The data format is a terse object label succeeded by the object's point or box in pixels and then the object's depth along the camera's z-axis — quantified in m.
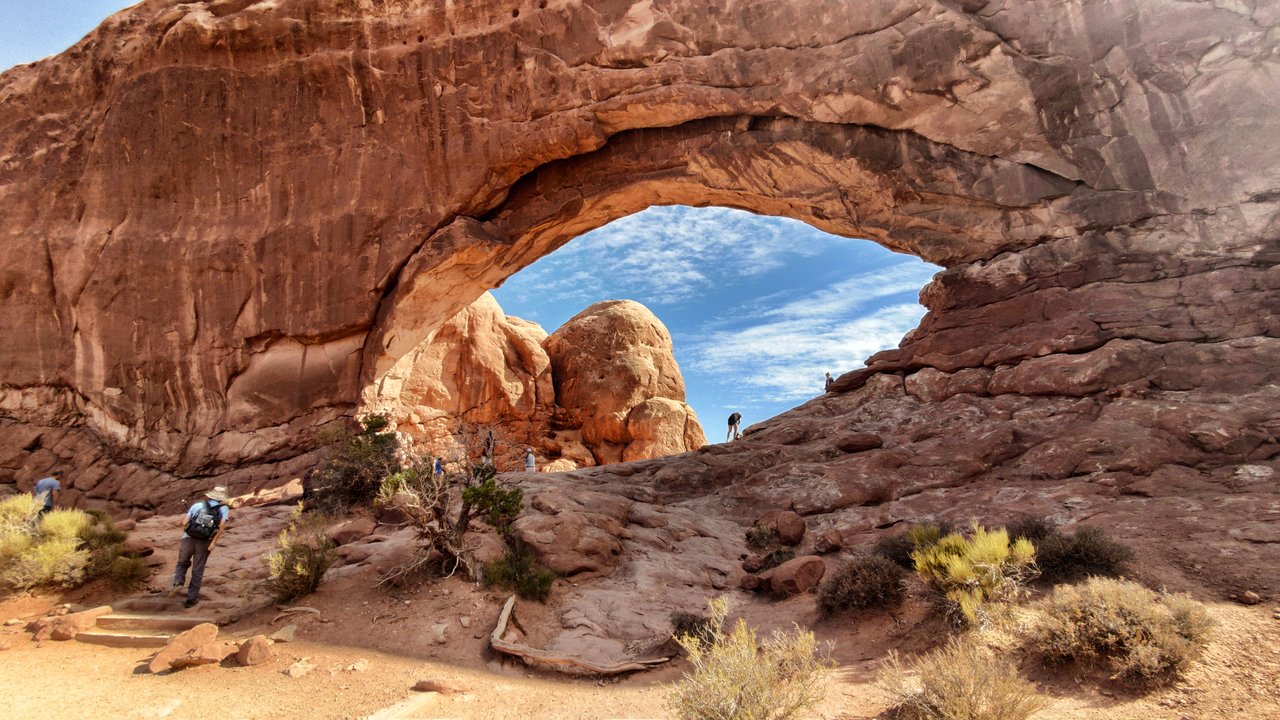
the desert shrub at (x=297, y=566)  8.44
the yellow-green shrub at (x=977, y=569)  6.50
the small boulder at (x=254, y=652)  6.79
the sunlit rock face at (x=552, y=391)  25.44
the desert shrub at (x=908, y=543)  8.62
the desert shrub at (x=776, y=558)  10.45
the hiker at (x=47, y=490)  10.72
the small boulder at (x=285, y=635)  7.54
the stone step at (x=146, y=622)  7.87
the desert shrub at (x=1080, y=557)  7.00
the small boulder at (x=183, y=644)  6.66
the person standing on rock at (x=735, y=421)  25.02
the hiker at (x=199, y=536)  8.64
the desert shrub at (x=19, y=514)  9.20
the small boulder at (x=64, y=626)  7.61
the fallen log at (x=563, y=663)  7.03
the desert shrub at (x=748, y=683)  4.81
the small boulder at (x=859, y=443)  13.73
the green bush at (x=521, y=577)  8.89
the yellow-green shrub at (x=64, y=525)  9.07
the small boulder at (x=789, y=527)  11.36
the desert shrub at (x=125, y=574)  8.99
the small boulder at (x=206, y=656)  6.67
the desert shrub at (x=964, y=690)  4.47
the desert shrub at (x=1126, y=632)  5.04
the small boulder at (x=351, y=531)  10.47
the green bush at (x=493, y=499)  9.52
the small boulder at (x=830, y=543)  10.43
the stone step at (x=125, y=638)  7.42
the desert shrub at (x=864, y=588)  7.59
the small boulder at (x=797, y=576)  8.87
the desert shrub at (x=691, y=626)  7.38
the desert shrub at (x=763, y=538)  11.51
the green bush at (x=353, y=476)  12.52
